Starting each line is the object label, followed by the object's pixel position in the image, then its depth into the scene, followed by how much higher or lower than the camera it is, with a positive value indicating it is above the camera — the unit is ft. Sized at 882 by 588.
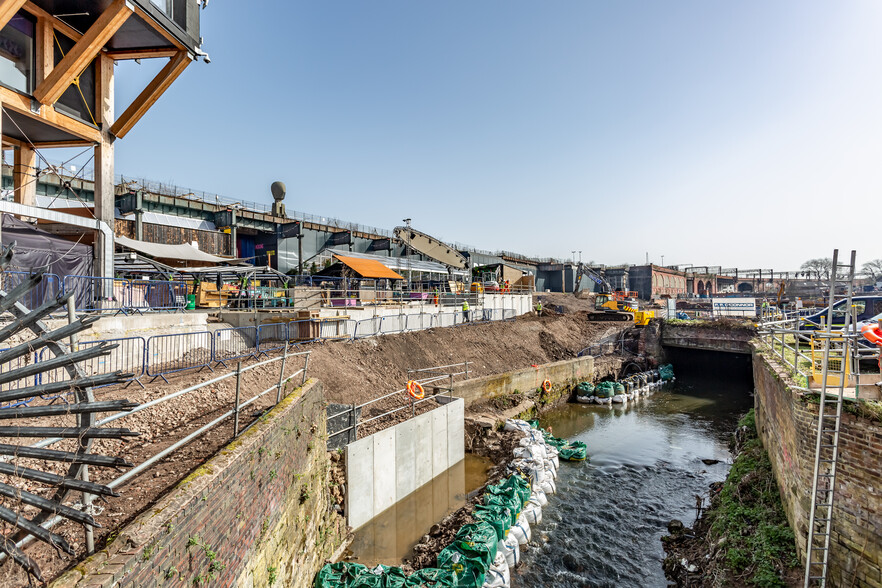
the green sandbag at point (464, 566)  26.08 -18.11
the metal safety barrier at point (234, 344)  42.32 -7.89
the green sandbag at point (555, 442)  52.16 -20.27
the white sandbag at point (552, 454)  46.58 -19.83
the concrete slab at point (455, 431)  46.19 -17.16
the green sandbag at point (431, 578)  25.25 -18.11
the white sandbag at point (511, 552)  30.53 -19.80
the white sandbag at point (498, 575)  27.09 -19.21
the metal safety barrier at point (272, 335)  53.11 -7.97
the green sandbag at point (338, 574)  25.35 -18.23
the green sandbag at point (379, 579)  24.39 -17.61
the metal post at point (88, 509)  10.88 -6.55
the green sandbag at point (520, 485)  37.24 -18.35
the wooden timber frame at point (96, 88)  33.94 +15.61
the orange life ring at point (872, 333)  23.55 -2.85
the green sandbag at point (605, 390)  77.41 -20.38
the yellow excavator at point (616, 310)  102.68 -8.89
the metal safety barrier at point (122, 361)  29.22 -6.90
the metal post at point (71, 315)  12.11 -1.34
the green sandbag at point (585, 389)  78.12 -20.48
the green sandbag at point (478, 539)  27.84 -17.68
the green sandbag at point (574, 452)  50.37 -20.68
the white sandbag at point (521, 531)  33.14 -19.84
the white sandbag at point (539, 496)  38.46 -19.96
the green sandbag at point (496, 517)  31.17 -18.16
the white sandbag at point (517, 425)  51.24 -18.07
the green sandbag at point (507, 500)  34.34 -18.27
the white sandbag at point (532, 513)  36.29 -20.12
